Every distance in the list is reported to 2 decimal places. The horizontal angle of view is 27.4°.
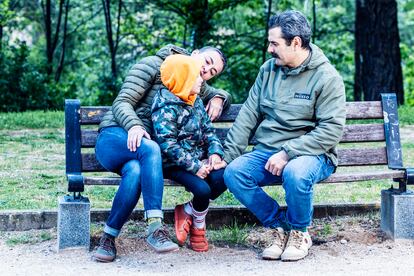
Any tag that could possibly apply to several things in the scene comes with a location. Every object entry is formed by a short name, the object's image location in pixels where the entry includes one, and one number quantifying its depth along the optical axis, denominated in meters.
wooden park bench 5.66
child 5.30
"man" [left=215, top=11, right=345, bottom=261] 5.30
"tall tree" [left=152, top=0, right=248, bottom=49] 16.77
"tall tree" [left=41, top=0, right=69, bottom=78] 19.86
